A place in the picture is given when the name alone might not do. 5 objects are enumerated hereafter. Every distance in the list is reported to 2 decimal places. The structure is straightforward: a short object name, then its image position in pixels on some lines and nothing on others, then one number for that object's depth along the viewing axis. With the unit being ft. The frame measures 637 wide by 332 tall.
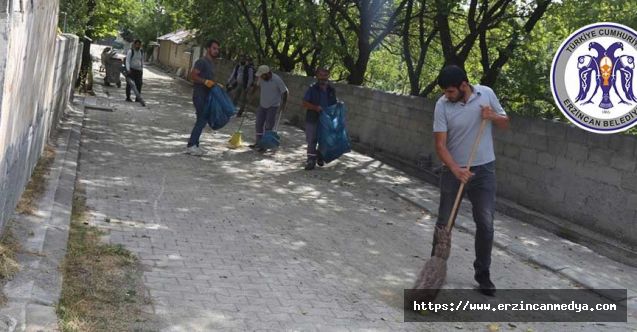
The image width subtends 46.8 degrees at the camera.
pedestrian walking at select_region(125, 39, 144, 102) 61.77
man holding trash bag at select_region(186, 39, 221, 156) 36.32
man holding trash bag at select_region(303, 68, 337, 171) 36.40
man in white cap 40.88
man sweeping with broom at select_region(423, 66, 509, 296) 17.99
